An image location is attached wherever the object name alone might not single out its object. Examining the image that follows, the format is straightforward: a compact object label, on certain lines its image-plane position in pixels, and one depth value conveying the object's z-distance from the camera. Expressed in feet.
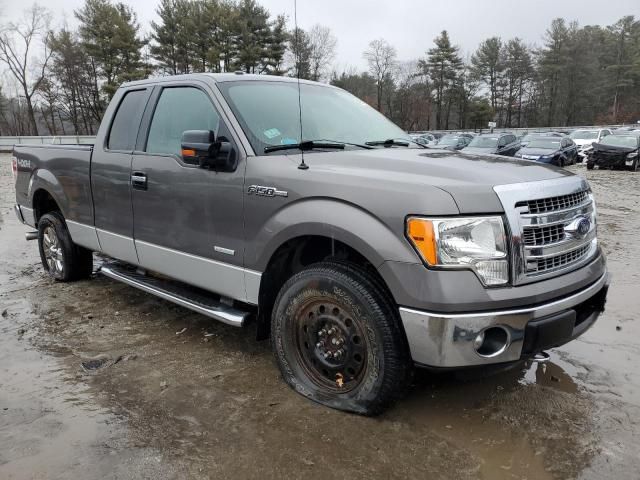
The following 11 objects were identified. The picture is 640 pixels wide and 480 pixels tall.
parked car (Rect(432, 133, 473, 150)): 88.48
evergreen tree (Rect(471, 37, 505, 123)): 241.35
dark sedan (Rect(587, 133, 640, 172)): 68.85
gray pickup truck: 8.35
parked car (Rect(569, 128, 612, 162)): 92.43
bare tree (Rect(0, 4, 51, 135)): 188.55
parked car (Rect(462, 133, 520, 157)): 67.87
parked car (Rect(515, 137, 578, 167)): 68.33
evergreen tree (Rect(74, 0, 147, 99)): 160.35
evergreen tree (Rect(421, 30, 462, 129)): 233.76
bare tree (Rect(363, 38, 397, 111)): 245.45
